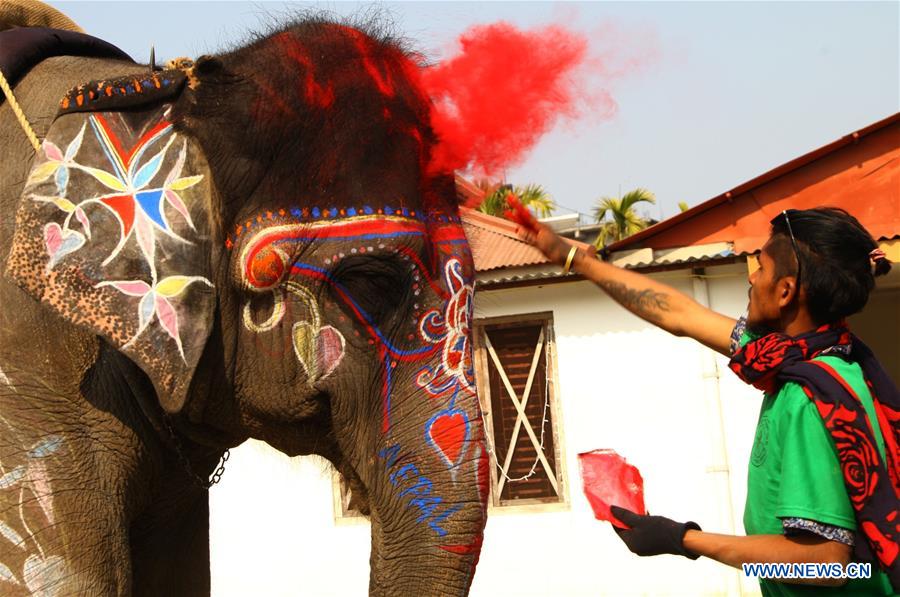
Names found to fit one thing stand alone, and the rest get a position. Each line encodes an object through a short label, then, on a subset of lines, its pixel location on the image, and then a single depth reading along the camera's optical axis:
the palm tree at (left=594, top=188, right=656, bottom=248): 24.89
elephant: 3.45
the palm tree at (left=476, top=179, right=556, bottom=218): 21.37
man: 2.56
